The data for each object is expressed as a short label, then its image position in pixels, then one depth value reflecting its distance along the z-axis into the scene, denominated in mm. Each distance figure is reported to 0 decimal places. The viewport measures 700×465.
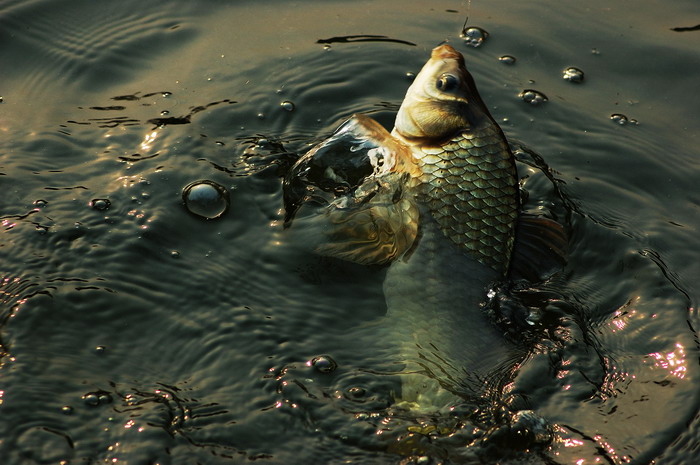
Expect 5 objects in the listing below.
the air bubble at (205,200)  8078
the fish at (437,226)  6637
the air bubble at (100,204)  7874
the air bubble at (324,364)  6602
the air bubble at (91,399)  6137
